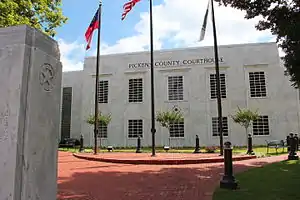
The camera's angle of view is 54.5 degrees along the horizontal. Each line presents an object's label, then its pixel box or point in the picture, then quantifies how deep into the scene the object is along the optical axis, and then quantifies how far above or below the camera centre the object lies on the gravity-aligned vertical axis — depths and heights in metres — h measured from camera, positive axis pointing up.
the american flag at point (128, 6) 15.82 +7.06
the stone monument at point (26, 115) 2.51 +0.20
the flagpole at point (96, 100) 17.90 +2.25
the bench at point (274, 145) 18.29 -0.53
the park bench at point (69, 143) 29.02 -0.57
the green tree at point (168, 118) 24.66 +1.59
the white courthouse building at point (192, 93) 26.56 +4.19
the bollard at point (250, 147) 15.80 -0.57
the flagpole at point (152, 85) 16.22 +2.91
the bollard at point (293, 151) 12.64 -0.63
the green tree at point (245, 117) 23.89 +1.60
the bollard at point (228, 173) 7.06 -0.89
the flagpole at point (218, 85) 14.80 +2.66
